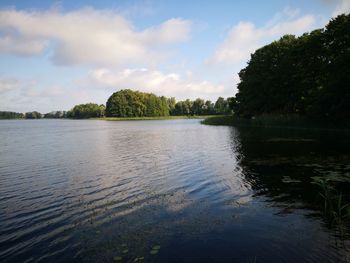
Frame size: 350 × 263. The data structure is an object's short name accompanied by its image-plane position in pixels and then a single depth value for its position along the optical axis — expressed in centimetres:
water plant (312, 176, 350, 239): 1027
